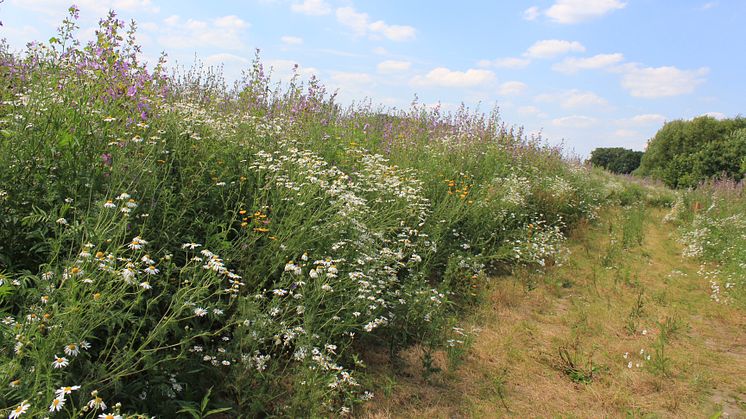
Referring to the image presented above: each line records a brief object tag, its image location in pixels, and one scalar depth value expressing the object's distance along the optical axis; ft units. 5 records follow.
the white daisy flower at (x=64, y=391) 5.28
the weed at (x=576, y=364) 12.43
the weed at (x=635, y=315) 15.68
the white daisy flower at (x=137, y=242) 7.15
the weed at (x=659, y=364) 12.91
